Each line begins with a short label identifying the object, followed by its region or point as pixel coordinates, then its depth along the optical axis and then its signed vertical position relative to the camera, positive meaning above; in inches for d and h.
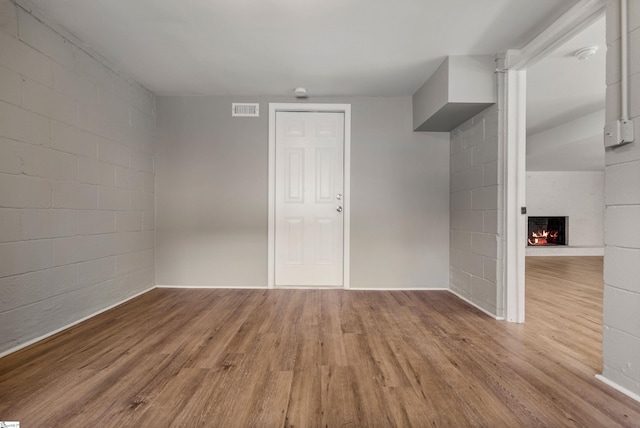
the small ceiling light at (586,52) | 96.7 +55.9
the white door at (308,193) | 138.8 +10.0
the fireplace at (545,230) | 272.5 -12.2
